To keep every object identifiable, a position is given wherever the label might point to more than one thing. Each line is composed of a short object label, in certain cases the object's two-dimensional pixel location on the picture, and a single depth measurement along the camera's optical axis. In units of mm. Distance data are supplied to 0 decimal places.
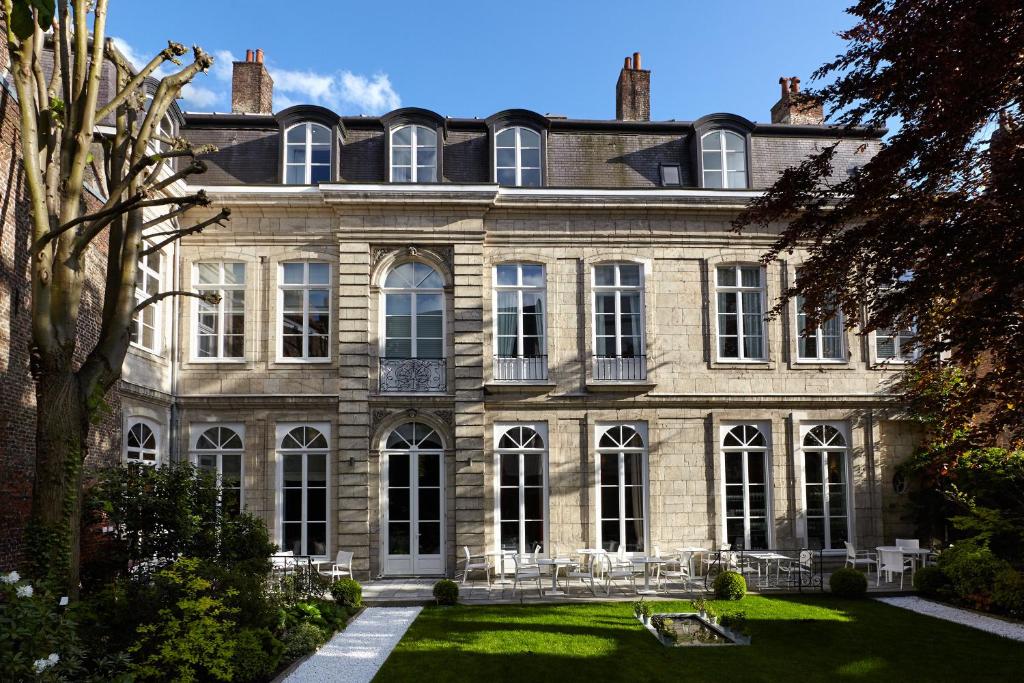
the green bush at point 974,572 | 11492
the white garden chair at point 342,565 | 13511
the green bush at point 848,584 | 12461
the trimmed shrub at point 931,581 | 12422
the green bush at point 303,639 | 8930
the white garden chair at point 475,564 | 13703
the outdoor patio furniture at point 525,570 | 12508
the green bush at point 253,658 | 7773
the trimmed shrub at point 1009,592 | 10891
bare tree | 7711
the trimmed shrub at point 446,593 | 12000
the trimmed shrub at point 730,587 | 12078
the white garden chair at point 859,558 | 14023
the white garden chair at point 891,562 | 13117
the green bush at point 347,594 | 11531
